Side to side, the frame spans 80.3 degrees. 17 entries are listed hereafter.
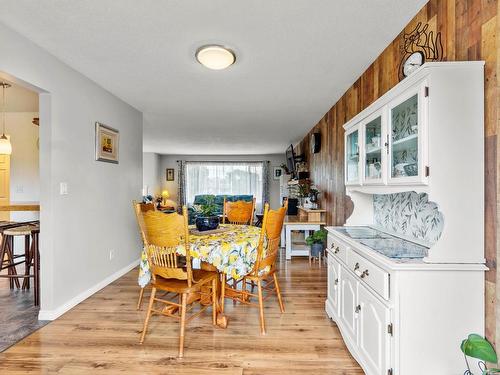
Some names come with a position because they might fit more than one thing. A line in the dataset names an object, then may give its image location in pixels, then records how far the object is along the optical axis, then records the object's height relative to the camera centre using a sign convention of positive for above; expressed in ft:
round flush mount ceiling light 7.82 +3.60
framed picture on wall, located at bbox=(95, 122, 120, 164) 10.80 +1.74
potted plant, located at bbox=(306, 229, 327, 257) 14.30 -2.62
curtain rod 33.27 +3.06
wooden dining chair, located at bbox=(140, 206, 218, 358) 6.50 -1.64
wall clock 6.11 +2.66
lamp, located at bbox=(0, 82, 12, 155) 12.54 +1.84
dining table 7.24 -1.59
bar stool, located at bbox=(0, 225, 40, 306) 9.28 -2.13
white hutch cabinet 4.45 -0.93
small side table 15.44 -2.15
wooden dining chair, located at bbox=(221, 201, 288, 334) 7.73 -1.78
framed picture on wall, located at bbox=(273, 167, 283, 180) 33.14 +1.71
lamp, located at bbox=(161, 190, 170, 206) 31.11 -0.84
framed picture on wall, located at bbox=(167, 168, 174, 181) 33.60 +1.61
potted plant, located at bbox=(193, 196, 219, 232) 8.93 -0.88
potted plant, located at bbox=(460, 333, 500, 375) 3.85 -2.15
